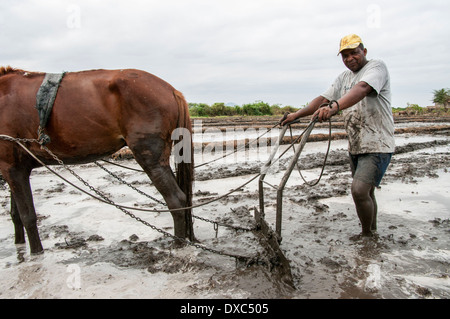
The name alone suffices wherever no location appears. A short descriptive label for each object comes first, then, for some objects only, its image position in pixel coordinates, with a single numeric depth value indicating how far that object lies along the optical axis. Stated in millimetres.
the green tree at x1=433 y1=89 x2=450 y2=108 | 41328
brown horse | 3090
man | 3059
